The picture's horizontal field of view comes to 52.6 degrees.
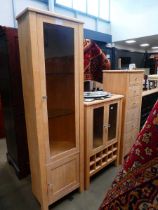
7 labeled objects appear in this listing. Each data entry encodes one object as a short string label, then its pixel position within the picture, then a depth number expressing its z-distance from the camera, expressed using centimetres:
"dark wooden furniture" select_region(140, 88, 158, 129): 311
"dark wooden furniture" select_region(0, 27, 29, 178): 182
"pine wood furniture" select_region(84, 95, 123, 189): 179
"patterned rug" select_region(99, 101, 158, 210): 56
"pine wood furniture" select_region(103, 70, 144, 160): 222
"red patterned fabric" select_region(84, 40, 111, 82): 238
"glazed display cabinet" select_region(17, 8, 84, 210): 128
